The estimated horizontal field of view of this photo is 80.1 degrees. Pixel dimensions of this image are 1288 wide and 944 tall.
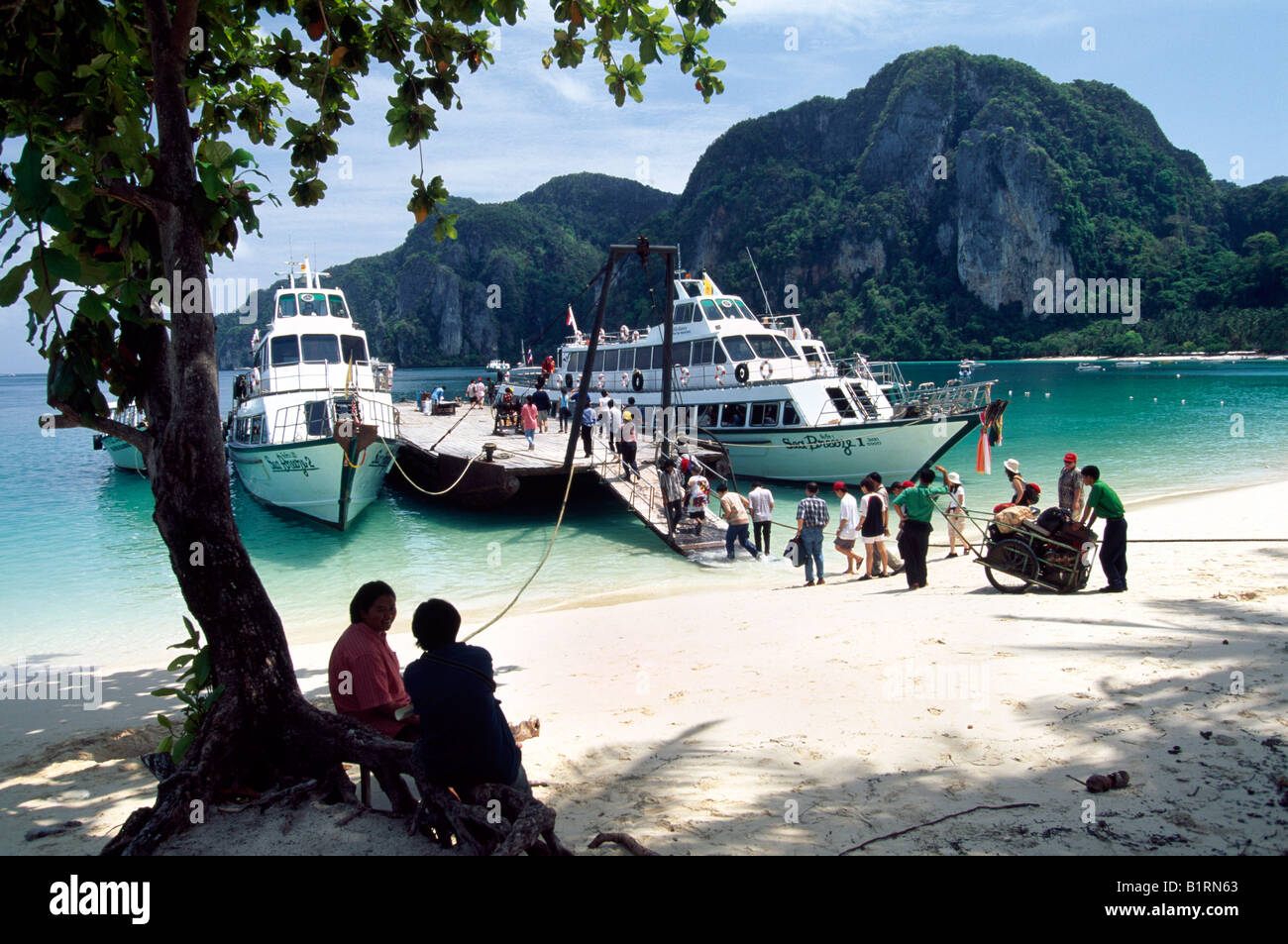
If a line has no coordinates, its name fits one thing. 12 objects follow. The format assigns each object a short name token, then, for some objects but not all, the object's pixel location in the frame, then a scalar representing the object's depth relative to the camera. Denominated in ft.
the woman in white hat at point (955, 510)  41.07
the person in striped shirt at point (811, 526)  37.83
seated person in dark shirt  11.90
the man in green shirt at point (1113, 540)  28.89
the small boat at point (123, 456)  107.08
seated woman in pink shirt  15.11
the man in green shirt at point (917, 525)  33.37
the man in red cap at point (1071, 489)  36.52
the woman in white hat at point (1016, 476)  36.88
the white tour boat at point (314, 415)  59.88
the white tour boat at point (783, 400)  71.10
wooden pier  54.90
